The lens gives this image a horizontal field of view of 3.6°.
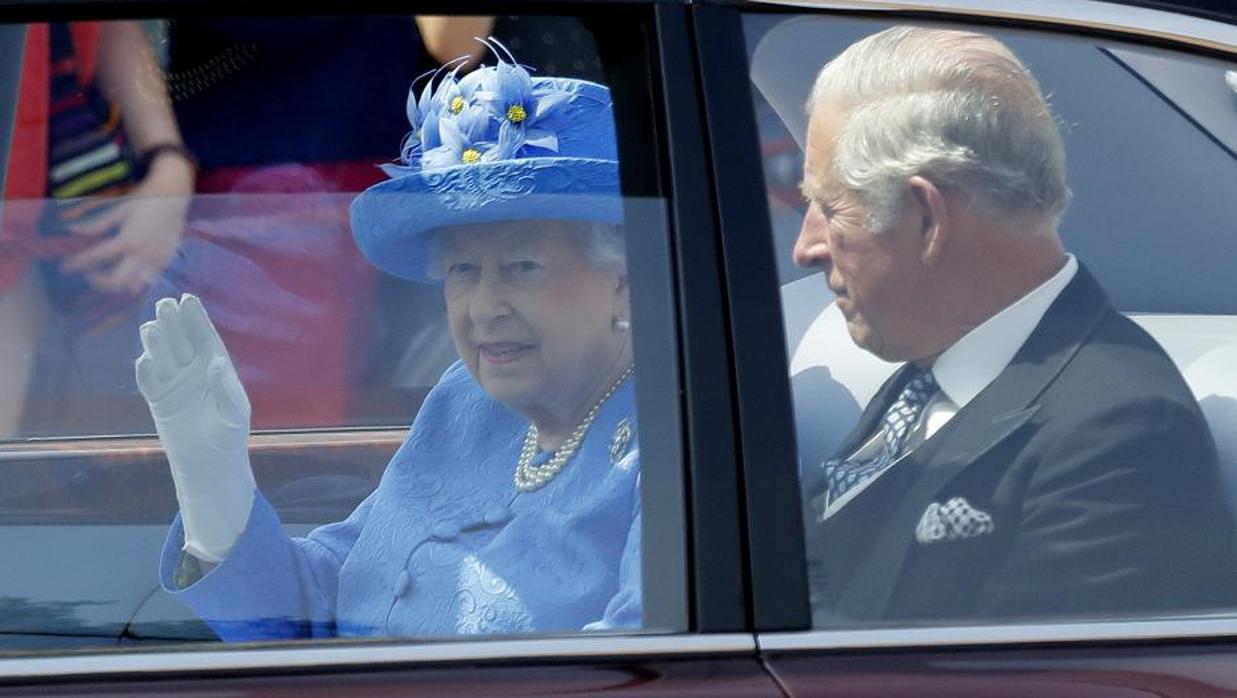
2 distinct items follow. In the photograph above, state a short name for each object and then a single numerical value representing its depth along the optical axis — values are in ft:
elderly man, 51.64
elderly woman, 51.71
